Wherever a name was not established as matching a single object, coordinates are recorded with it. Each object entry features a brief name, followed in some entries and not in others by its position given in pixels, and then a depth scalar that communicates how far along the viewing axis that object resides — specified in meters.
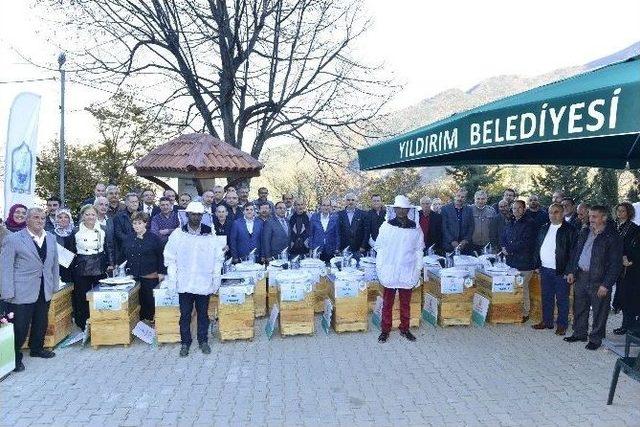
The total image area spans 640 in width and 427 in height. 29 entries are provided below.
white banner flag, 6.54
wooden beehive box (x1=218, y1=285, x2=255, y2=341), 6.62
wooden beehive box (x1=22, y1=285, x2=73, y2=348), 6.49
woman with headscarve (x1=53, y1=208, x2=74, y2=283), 7.04
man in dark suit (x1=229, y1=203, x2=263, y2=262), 8.23
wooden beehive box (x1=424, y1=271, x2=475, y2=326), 7.40
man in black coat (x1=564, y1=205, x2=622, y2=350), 6.18
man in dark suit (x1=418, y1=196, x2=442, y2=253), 9.16
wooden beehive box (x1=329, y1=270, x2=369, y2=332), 6.99
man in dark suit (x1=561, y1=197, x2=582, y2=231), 8.03
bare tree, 15.85
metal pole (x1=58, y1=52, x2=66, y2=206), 15.33
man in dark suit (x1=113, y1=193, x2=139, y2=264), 7.56
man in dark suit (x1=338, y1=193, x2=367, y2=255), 9.50
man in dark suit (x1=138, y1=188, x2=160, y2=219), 8.82
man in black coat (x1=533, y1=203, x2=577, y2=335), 6.98
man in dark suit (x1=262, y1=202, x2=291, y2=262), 8.38
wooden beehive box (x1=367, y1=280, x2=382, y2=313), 7.84
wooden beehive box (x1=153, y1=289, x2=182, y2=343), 6.62
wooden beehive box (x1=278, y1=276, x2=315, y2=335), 6.83
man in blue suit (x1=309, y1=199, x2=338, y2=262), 9.27
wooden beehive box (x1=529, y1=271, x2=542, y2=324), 7.73
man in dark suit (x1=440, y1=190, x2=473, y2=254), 8.95
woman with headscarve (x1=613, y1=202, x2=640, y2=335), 6.68
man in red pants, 6.76
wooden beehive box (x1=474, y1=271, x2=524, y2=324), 7.45
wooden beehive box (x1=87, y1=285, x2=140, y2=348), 6.45
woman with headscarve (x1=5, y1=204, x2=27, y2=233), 6.39
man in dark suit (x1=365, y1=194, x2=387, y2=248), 9.53
